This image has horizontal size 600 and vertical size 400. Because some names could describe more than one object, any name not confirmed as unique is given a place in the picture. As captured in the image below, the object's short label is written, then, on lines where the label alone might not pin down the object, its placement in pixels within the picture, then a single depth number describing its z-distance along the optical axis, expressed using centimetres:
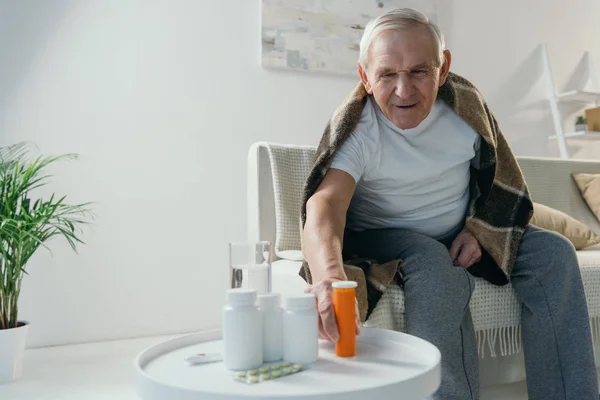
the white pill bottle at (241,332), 71
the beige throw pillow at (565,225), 182
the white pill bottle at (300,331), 73
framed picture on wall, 253
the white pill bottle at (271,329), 76
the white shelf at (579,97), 311
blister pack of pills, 66
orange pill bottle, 76
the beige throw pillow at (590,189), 204
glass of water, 94
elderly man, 108
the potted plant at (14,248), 169
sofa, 126
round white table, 61
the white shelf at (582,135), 310
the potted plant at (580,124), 317
